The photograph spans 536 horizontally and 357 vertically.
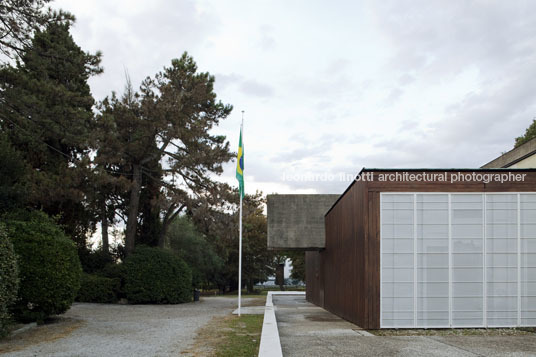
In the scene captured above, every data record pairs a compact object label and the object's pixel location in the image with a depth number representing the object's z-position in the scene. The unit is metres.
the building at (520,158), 16.64
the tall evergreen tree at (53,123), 14.93
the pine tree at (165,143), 24.22
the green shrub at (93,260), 24.06
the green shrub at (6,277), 8.91
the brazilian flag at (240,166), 16.80
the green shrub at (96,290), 21.92
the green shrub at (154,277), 22.22
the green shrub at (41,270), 11.90
